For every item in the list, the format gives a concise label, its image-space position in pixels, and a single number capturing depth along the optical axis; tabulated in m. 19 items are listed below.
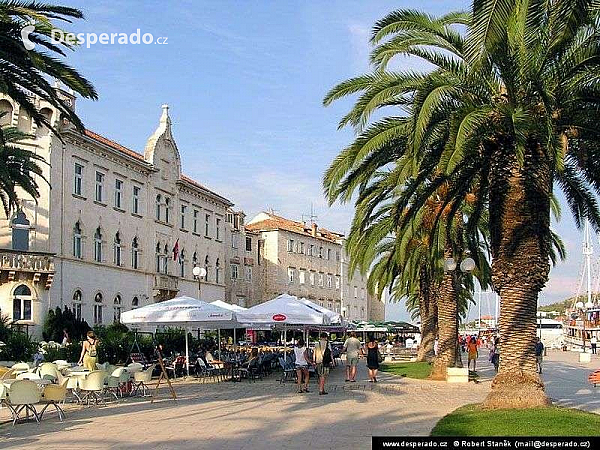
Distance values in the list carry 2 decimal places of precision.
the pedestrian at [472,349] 35.12
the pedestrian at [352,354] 28.02
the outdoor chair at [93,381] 18.47
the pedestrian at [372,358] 26.94
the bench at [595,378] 26.99
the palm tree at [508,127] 15.77
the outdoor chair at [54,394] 16.33
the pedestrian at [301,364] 23.08
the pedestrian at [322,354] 24.41
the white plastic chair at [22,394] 15.45
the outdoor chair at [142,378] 21.20
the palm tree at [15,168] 23.14
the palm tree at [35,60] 14.66
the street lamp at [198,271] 38.28
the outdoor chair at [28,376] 17.60
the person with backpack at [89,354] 21.05
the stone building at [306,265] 84.50
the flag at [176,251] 57.12
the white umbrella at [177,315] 25.19
